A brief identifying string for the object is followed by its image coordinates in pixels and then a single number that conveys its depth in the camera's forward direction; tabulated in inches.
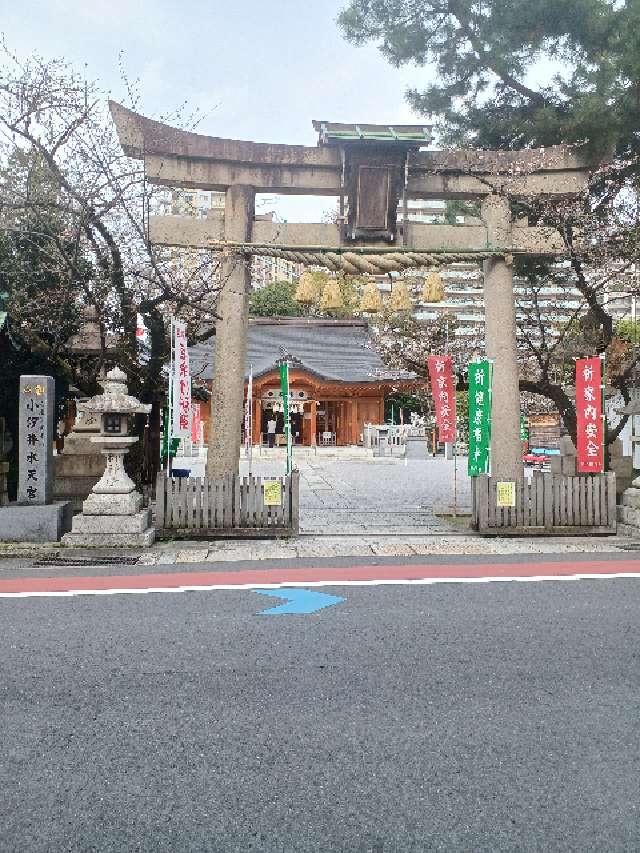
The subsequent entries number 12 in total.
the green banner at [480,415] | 431.2
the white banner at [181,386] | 394.6
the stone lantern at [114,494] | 366.0
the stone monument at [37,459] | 370.6
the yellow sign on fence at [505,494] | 412.5
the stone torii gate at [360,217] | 412.2
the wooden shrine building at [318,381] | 1365.7
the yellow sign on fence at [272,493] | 399.2
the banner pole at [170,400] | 397.1
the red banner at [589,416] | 420.2
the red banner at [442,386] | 506.6
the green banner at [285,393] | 429.7
